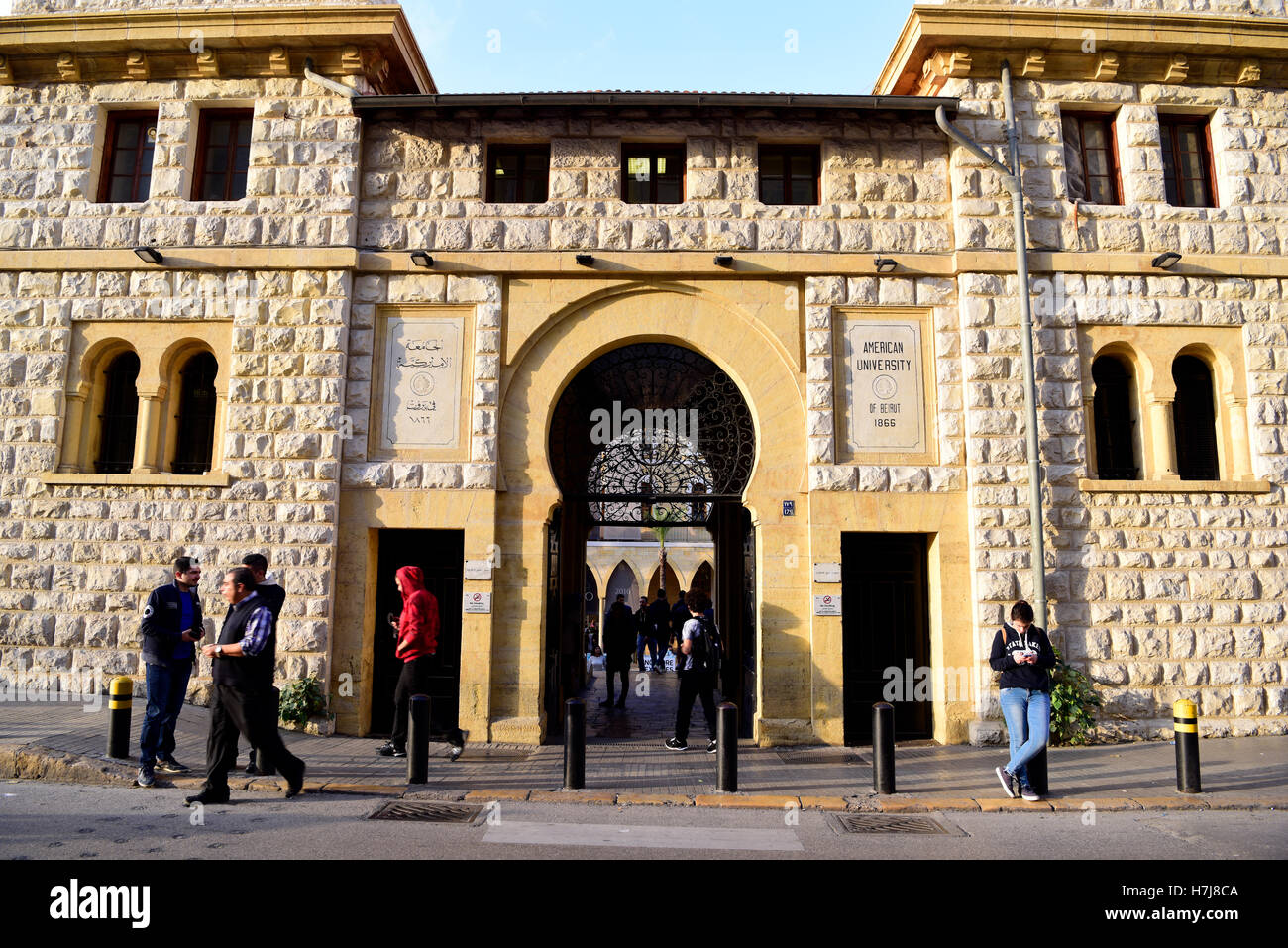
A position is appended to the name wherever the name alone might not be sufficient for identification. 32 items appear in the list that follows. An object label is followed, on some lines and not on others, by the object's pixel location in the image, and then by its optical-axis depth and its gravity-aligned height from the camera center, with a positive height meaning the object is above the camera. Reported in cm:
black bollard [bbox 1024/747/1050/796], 762 -154
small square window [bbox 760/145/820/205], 1183 +603
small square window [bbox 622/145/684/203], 1177 +601
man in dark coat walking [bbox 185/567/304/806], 680 -65
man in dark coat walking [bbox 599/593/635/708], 1417 -67
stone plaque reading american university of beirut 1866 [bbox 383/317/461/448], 1112 +291
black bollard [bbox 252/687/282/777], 698 -93
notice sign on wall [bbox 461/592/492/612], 1065 -1
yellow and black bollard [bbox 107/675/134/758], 795 -115
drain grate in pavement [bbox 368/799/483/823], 686 -175
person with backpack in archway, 998 -77
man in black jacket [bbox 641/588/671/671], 1802 -38
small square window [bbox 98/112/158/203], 1192 +629
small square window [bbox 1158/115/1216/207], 1185 +627
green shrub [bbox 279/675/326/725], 1012 -121
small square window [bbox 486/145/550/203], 1179 +601
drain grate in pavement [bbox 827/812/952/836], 680 -183
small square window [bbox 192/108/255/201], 1183 +630
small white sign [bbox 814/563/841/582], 1071 +39
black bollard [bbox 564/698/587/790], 782 -133
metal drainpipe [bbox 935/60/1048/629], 1036 +358
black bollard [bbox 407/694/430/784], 791 -133
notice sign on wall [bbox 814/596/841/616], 1067 -4
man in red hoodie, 898 -45
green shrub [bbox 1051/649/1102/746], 1008 -131
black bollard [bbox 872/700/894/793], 778 -134
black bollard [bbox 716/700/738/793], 780 -141
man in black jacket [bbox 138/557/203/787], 779 -53
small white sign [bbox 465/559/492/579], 1070 +41
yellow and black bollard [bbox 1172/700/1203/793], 783 -135
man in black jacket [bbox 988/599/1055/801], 760 -75
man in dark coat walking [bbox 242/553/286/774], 708 +10
